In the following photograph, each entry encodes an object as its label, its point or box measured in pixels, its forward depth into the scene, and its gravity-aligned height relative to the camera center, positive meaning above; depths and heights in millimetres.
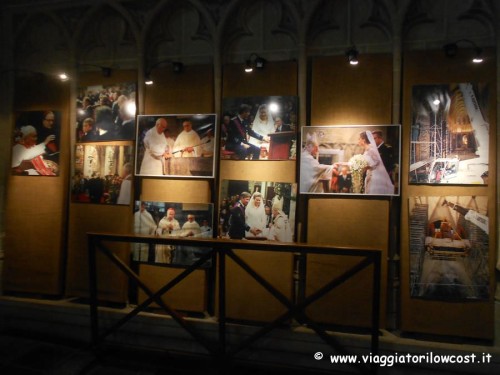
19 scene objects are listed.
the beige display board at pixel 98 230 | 3656 -511
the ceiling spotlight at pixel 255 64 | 3395 +1436
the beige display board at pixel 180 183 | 3482 +127
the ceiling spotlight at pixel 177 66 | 3576 +1450
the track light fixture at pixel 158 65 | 3581 +1444
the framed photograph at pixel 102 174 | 3686 +215
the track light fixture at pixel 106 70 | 3758 +1454
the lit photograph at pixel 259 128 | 3334 +731
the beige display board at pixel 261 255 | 3301 -613
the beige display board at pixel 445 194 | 3008 +59
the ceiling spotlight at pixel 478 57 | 3027 +1397
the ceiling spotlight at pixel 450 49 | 3041 +1469
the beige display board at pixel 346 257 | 3160 -598
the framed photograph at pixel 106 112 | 3713 +957
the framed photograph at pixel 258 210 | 3293 -146
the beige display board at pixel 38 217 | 3887 -332
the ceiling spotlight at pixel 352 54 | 3158 +1446
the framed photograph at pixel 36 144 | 3896 +583
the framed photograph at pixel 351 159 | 3129 +399
